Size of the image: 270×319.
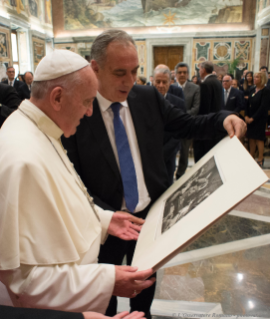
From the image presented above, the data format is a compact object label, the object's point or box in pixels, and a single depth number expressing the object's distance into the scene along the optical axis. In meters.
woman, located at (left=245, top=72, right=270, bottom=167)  6.02
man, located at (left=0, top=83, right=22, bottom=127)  3.85
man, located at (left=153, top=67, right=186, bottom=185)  3.90
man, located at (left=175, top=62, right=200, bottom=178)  5.27
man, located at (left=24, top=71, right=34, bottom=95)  7.29
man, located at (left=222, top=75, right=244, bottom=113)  6.80
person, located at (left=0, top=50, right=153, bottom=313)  0.87
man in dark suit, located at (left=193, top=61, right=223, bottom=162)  4.86
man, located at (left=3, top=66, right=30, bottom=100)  6.94
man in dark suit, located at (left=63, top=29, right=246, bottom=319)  1.43
